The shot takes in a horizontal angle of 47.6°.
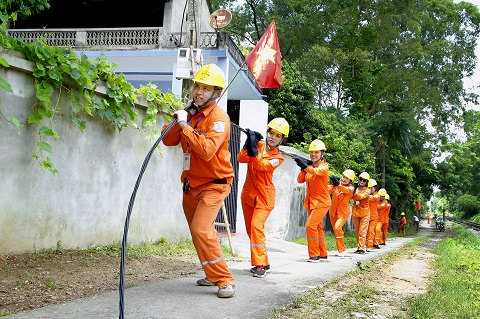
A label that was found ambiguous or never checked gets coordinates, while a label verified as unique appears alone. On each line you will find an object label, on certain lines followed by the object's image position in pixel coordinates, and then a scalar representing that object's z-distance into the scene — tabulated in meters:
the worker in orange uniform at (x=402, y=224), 35.88
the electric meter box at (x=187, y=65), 9.77
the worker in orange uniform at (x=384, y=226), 20.27
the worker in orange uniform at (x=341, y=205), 12.35
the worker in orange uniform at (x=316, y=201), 9.55
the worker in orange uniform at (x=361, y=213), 14.02
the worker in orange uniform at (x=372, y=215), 15.96
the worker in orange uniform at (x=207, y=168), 4.94
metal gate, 12.95
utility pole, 9.90
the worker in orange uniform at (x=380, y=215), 17.31
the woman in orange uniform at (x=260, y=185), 6.88
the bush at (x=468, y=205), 66.62
